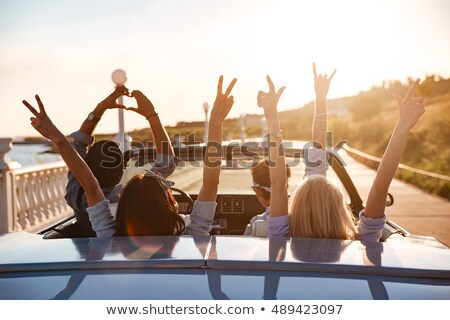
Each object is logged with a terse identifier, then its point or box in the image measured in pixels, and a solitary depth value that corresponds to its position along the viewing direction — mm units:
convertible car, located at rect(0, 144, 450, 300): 1476
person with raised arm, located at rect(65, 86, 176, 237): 3428
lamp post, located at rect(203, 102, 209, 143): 17273
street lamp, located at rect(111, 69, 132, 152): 8414
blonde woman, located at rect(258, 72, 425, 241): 2377
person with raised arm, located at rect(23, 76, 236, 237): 2445
